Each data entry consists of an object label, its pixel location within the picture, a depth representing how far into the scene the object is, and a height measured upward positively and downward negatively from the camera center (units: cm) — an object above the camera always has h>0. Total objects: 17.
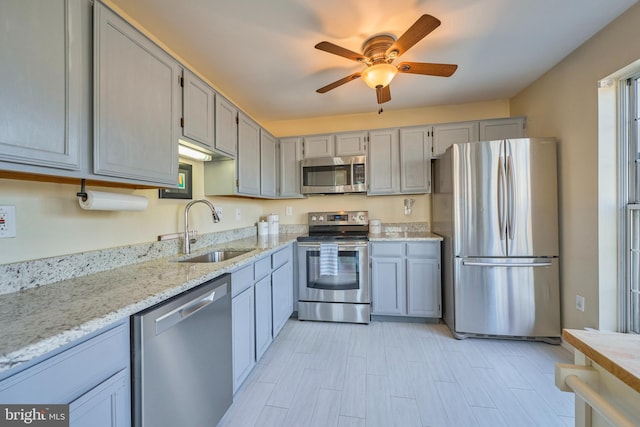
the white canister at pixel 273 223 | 335 -11
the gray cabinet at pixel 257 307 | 160 -72
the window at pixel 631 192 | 171 +14
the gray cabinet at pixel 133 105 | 109 +57
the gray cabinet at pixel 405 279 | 262 -70
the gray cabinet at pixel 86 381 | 61 -46
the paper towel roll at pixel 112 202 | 119 +8
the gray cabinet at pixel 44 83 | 80 +48
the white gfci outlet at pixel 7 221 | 100 -2
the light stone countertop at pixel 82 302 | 62 -31
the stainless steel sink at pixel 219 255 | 202 -34
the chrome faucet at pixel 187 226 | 187 -8
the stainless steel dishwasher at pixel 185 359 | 91 -63
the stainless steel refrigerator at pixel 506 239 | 218 -24
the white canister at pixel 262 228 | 323 -17
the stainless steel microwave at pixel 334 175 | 300 +49
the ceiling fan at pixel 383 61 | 161 +107
